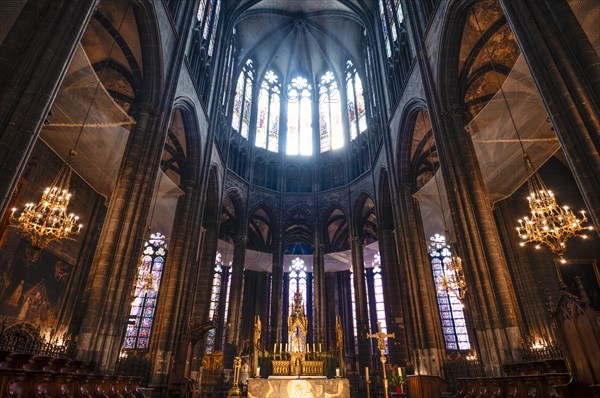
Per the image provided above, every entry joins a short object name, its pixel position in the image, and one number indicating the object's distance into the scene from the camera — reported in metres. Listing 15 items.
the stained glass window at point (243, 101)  26.83
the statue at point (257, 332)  12.41
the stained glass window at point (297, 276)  31.02
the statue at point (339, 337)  12.58
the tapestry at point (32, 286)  13.27
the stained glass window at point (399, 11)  18.52
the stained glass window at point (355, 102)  26.44
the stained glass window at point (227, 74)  23.53
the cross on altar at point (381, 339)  10.65
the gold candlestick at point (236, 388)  12.40
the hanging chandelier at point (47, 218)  9.88
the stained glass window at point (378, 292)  27.44
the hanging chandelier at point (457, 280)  13.37
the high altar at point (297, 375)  9.84
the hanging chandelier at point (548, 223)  9.84
